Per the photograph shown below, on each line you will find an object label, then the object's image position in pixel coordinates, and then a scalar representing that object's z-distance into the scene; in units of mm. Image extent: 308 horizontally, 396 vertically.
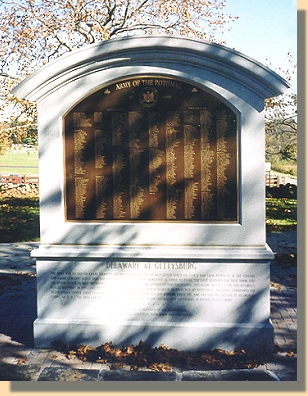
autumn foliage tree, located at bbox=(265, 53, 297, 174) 18516
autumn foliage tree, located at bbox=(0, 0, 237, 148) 16156
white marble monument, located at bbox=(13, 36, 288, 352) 6555
